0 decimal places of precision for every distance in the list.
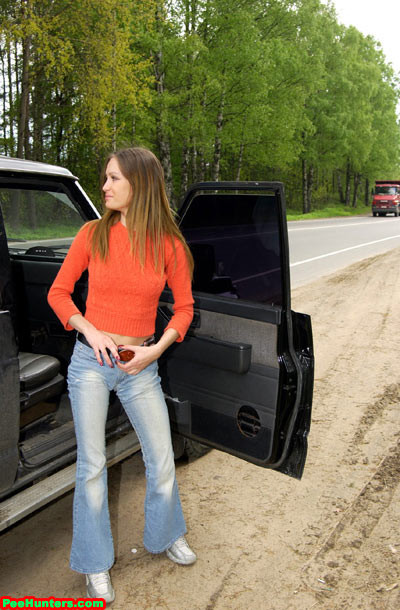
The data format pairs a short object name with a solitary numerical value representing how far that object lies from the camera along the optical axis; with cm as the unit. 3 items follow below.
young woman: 230
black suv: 247
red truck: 3966
